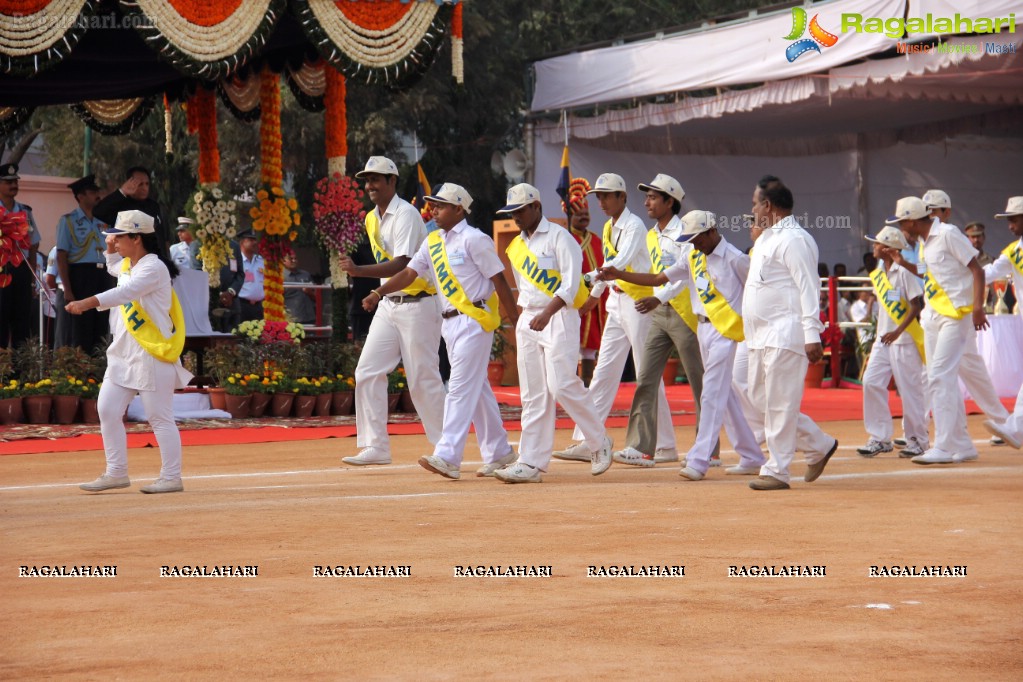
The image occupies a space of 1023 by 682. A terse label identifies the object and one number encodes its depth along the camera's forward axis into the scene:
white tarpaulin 20.83
